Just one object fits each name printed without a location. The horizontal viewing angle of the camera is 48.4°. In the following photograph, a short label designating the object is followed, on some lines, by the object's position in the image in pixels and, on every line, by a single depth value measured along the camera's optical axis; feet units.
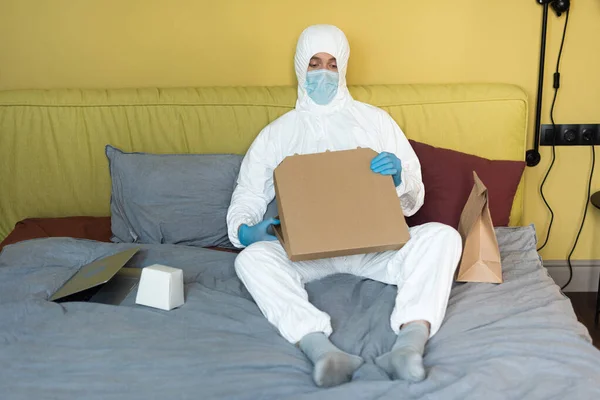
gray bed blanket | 4.42
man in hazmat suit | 5.05
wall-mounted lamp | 7.93
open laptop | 5.82
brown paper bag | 6.07
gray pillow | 7.09
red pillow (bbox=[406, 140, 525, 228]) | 7.10
